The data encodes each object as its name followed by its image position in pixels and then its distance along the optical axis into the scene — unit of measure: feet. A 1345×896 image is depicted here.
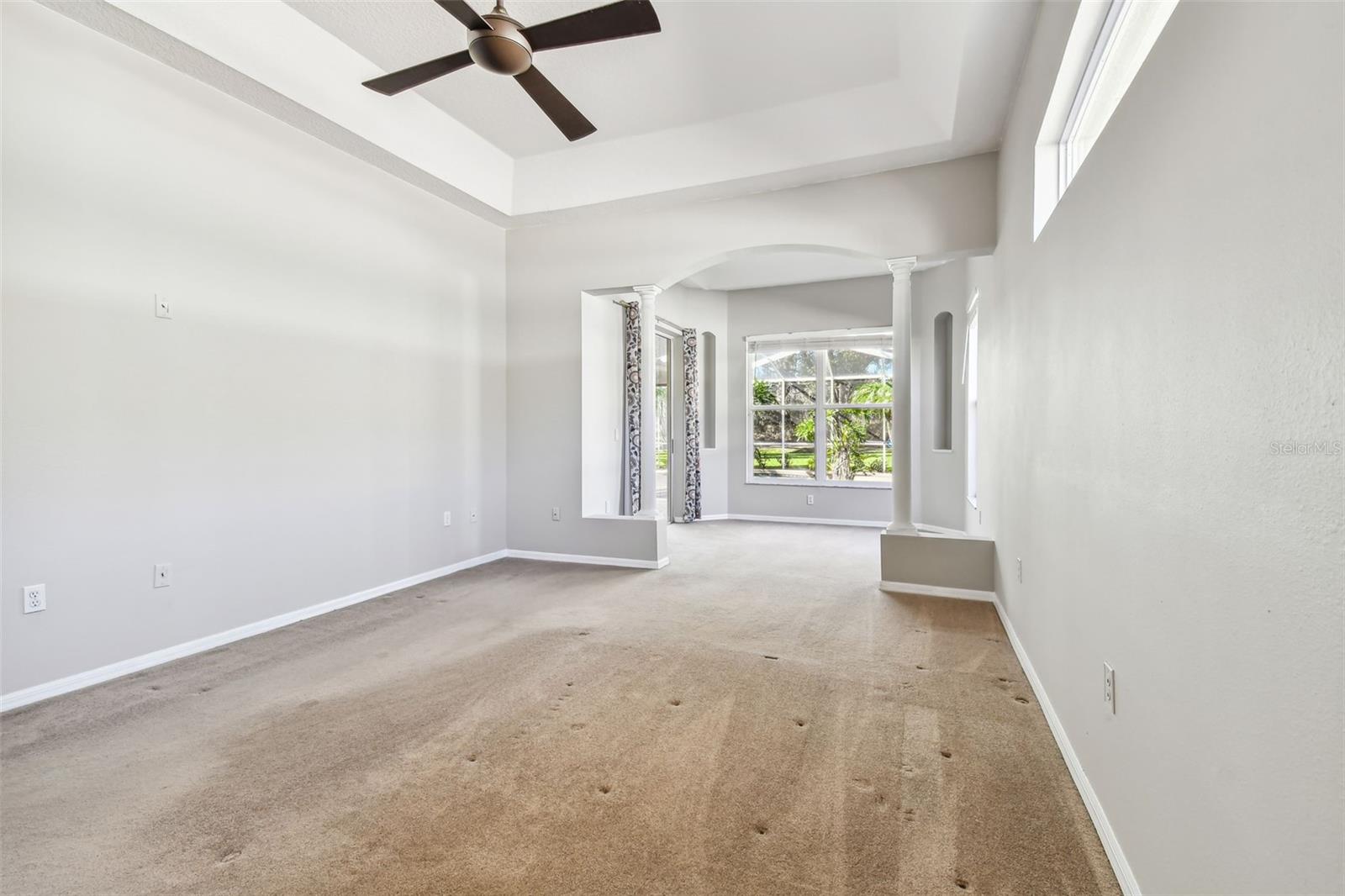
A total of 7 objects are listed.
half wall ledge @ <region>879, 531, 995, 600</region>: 12.85
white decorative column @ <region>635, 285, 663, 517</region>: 16.35
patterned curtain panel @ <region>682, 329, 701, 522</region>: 24.27
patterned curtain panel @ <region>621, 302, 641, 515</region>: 19.90
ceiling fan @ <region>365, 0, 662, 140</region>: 7.47
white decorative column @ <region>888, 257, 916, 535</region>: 13.91
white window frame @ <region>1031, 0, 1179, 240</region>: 5.59
